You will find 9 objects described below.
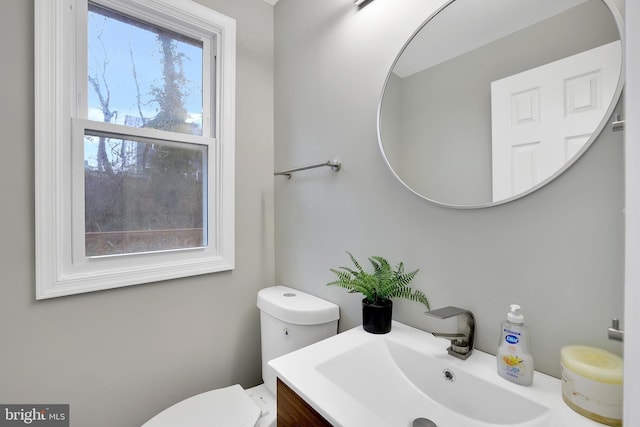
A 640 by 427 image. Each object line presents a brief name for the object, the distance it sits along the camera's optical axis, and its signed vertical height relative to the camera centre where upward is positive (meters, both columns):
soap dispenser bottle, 0.64 -0.33
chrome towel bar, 1.21 +0.21
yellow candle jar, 0.52 -0.33
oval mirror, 0.62 +0.31
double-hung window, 1.04 +0.31
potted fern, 0.92 -0.26
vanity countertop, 0.58 -0.41
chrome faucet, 0.76 -0.33
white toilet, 1.01 -0.68
